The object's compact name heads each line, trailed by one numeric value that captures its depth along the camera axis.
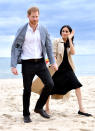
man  5.77
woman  6.41
